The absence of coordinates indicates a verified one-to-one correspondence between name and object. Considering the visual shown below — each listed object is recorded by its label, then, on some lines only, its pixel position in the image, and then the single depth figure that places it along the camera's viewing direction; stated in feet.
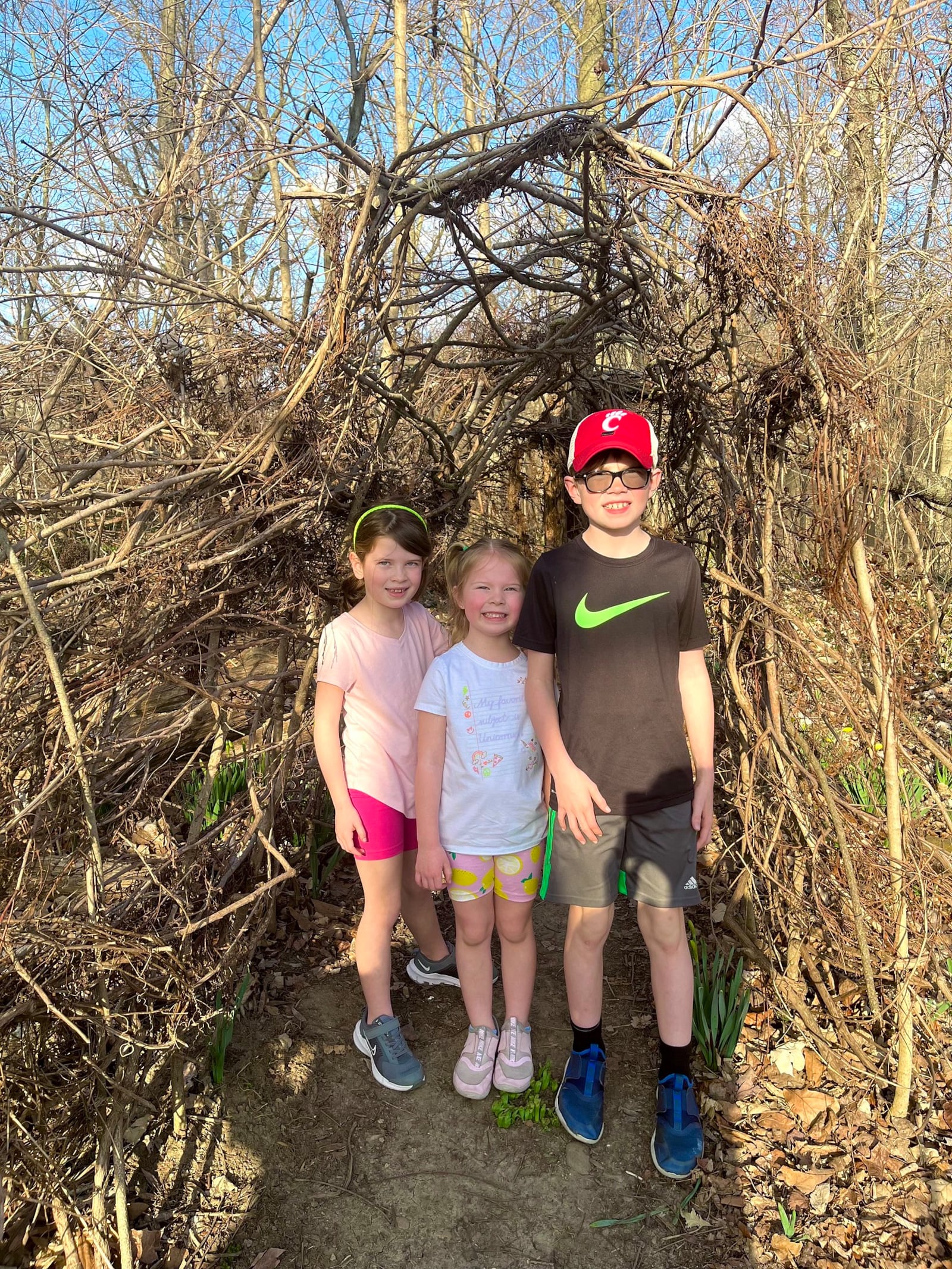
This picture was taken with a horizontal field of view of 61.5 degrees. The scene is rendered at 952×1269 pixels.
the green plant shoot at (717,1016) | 8.16
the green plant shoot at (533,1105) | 7.86
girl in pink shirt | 7.71
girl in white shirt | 7.36
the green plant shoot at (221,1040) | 8.04
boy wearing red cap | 6.87
